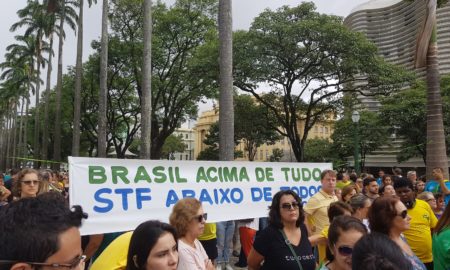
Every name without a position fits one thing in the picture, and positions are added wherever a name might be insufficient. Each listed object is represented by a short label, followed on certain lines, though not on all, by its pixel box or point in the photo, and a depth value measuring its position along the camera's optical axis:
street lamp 15.96
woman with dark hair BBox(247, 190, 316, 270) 3.42
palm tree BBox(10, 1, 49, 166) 35.34
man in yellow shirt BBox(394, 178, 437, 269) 4.50
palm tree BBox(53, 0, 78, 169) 25.87
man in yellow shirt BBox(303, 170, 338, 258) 4.91
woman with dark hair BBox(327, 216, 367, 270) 2.70
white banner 4.63
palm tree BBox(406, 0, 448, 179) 10.59
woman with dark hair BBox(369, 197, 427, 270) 3.28
